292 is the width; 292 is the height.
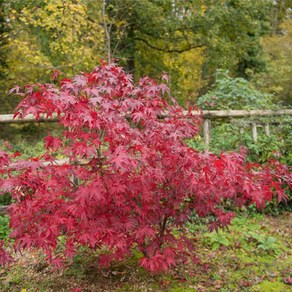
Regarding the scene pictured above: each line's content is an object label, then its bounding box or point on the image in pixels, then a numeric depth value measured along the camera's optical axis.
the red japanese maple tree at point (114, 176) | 2.86
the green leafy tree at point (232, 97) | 7.24
